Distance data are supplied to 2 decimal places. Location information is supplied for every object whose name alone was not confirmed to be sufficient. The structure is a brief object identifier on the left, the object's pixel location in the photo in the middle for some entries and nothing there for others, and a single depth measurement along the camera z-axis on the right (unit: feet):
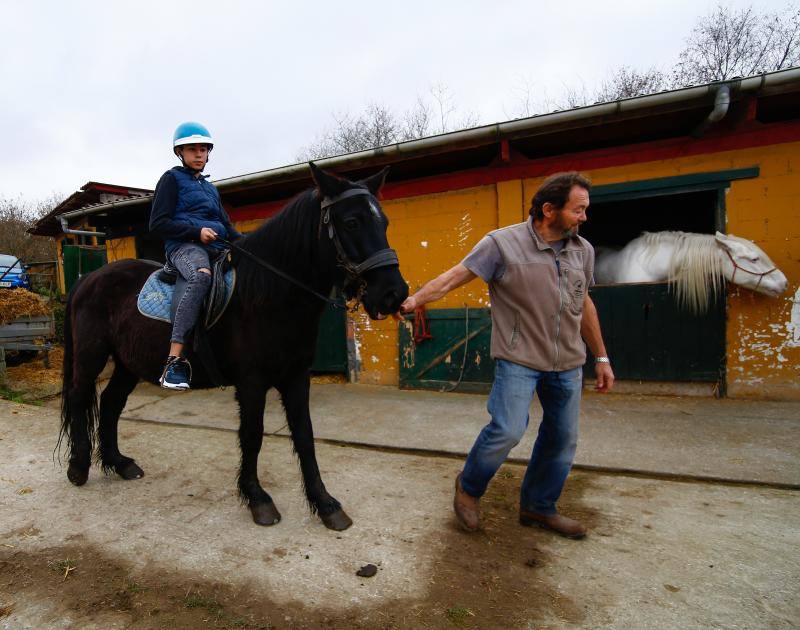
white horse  15.33
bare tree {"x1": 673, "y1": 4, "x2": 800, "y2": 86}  45.55
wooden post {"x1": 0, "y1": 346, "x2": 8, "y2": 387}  22.24
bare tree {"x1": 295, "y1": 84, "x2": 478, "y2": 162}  69.05
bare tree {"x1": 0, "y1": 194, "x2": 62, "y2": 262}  80.94
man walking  7.30
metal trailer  25.08
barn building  15.87
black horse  7.14
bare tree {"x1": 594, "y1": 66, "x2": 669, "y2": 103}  49.11
